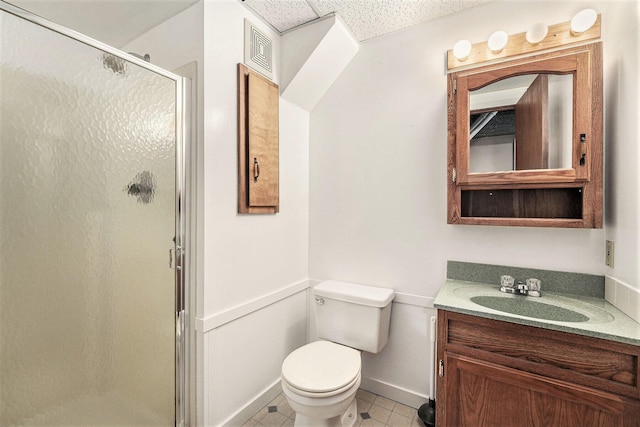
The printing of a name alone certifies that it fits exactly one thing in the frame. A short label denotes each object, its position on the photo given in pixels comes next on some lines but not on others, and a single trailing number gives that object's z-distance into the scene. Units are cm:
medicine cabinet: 131
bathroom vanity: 105
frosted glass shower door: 96
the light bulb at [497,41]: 151
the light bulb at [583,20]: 134
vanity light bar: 138
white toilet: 137
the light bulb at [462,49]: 160
